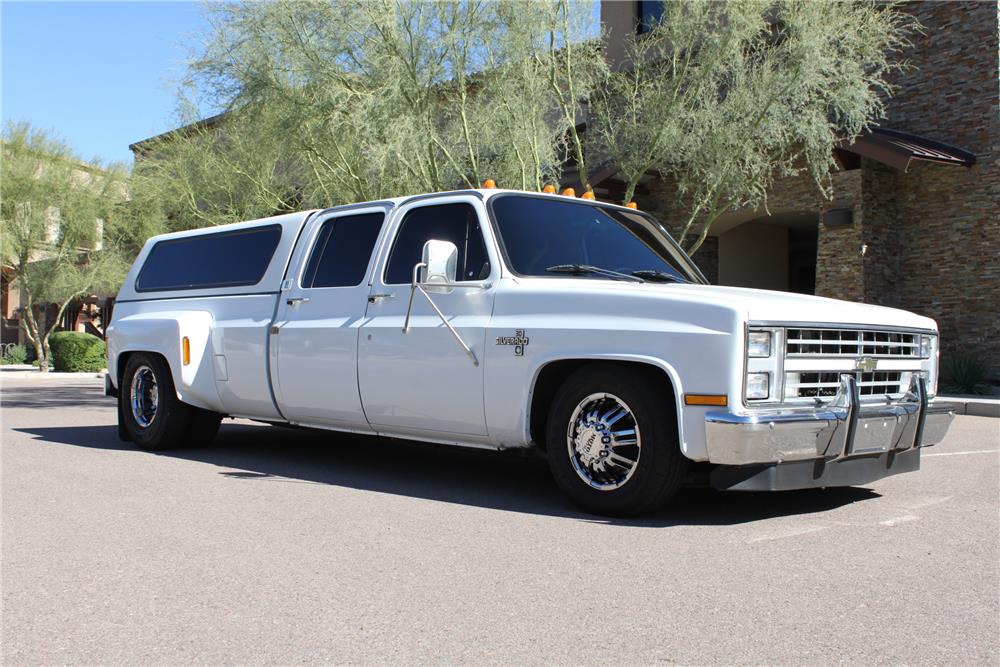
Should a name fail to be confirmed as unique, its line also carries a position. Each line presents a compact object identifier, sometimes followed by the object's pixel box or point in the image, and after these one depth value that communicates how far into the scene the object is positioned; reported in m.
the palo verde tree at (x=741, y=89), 13.78
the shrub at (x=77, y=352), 28.38
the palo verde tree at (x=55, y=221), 27.42
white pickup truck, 5.38
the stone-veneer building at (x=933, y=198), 18.31
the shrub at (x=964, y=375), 17.58
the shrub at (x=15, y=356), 35.38
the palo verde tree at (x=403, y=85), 13.57
